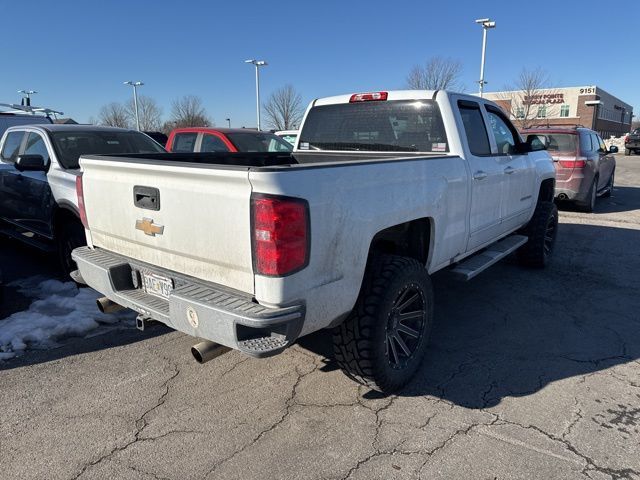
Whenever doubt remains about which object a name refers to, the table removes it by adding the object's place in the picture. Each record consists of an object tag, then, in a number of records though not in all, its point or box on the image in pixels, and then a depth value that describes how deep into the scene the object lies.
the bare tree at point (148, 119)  53.50
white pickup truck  2.38
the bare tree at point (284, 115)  41.38
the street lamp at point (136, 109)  46.78
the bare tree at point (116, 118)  54.92
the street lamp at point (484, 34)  26.38
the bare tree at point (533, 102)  46.62
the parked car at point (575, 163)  9.92
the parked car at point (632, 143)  34.62
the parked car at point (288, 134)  14.25
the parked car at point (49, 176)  5.21
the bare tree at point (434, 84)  28.22
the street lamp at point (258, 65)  37.34
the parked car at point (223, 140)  8.89
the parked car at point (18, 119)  9.03
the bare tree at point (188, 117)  48.95
